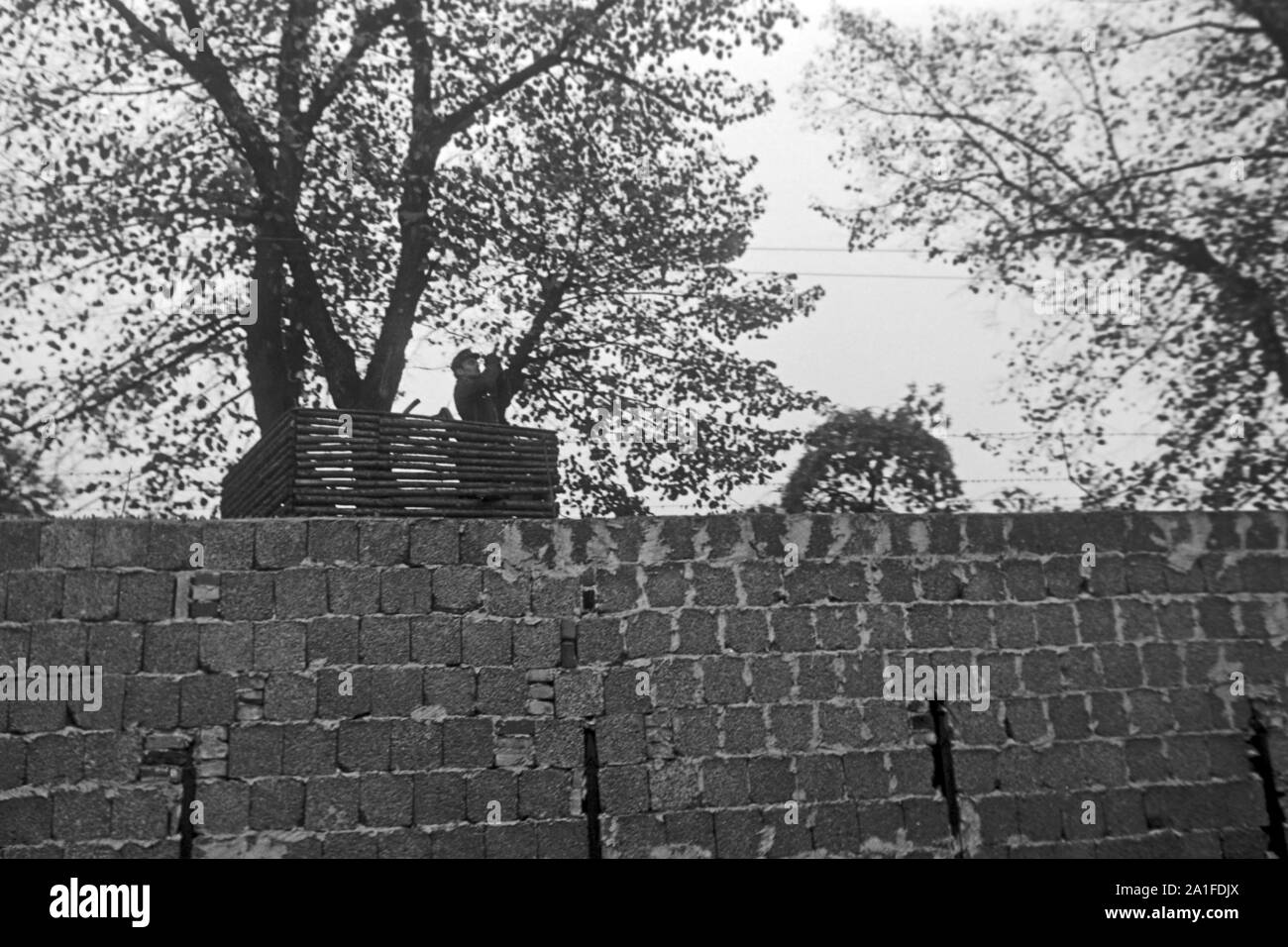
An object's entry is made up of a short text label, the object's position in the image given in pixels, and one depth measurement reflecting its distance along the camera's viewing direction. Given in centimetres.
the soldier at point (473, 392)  966
